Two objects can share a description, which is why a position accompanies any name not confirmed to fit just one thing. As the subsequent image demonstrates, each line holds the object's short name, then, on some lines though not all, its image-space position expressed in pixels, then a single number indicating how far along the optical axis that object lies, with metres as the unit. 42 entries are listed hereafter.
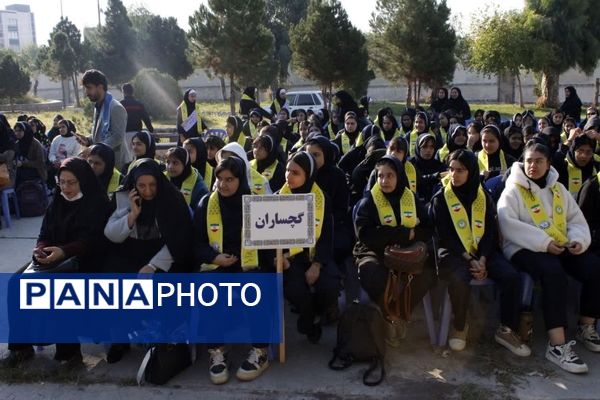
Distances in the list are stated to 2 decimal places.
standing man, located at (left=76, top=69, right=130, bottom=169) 5.59
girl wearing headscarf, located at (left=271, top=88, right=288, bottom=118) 13.31
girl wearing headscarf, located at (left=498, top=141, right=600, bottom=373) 4.00
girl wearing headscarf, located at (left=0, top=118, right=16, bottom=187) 7.53
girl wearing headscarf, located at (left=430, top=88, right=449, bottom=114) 12.69
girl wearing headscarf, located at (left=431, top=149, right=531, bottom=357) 4.10
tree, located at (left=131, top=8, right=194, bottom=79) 35.19
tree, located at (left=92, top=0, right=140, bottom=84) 33.84
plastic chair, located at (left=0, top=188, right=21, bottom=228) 7.61
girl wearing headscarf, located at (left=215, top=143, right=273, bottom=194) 5.38
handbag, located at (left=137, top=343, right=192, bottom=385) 3.73
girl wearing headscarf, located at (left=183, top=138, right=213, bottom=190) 5.99
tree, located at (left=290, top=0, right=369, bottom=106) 23.55
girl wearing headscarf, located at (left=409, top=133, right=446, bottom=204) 6.38
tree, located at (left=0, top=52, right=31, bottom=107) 30.08
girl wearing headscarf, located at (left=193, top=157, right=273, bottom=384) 4.10
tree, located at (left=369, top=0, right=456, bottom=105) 25.00
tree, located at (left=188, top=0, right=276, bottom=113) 22.58
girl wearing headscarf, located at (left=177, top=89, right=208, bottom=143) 9.08
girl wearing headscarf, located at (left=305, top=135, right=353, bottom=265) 5.26
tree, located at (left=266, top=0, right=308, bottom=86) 38.09
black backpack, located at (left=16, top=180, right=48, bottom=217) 8.20
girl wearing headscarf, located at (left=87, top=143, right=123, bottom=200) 5.05
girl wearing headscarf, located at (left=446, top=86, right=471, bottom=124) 12.16
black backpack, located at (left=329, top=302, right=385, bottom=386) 3.92
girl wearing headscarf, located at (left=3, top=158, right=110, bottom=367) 4.03
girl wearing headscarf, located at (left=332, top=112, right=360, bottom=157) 8.67
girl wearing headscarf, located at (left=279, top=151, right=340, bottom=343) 4.17
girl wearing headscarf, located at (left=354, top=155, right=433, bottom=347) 4.23
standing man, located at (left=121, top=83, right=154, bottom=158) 8.58
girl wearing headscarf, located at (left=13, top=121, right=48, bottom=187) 8.42
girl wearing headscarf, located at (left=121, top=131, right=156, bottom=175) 6.01
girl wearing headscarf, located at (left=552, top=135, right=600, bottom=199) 5.53
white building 134.12
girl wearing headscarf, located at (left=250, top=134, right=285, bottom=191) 6.11
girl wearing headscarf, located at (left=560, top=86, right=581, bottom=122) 11.89
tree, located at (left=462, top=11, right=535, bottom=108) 25.03
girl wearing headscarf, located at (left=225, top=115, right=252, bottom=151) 8.12
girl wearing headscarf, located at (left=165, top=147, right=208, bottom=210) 5.19
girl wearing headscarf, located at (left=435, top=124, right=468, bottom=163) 7.41
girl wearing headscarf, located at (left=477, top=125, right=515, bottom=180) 6.15
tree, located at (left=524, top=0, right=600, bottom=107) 26.84
